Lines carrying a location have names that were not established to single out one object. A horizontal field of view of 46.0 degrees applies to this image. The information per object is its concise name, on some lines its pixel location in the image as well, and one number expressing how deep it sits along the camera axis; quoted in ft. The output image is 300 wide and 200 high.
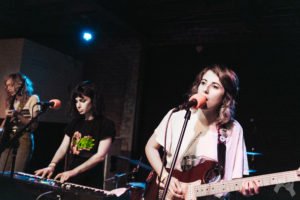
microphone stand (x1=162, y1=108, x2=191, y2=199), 6.57
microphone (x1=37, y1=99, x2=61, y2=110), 10.08
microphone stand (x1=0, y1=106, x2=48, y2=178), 9.96
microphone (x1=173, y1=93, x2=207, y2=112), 7.02
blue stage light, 20.94
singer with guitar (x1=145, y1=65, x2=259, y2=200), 8.22
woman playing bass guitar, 13.34
